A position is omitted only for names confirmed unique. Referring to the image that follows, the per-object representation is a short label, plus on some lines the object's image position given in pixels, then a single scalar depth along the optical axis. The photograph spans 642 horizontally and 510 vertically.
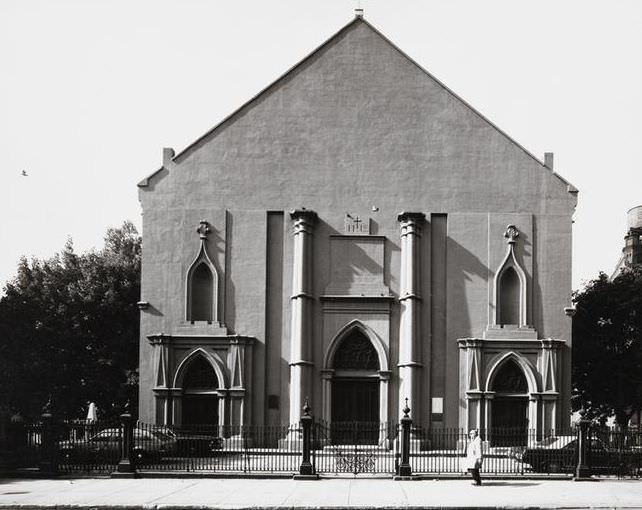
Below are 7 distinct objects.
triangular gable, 43.06
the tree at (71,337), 51.00
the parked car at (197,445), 33.72
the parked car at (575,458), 32.03
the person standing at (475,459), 29.04
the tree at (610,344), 54.28
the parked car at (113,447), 32.78
